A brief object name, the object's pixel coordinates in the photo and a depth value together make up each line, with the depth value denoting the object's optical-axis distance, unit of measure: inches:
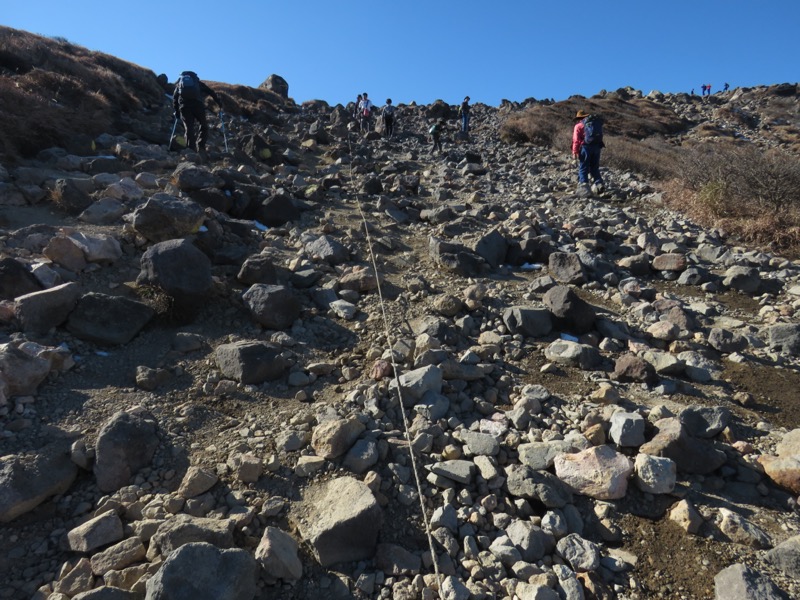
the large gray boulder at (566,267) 242.7
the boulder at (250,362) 157.3
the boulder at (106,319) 163.9
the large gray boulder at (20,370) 135.0
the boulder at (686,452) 122.0
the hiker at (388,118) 789.2
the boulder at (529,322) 189.0
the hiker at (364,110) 837.8
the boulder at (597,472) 116.1
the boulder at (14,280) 167.2
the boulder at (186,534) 99.3
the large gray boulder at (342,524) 103.0
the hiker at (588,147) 424.5
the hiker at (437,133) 646.5
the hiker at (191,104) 412.2
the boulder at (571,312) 192.4
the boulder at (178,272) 182.1
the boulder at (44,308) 159.3
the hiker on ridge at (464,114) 858.3
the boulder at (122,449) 118.3
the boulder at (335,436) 126.0
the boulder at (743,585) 90.4
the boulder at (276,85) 1447.6
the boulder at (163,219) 224.4
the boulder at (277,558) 97.6
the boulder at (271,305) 186.9
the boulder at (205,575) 87.2
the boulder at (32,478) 108.1
